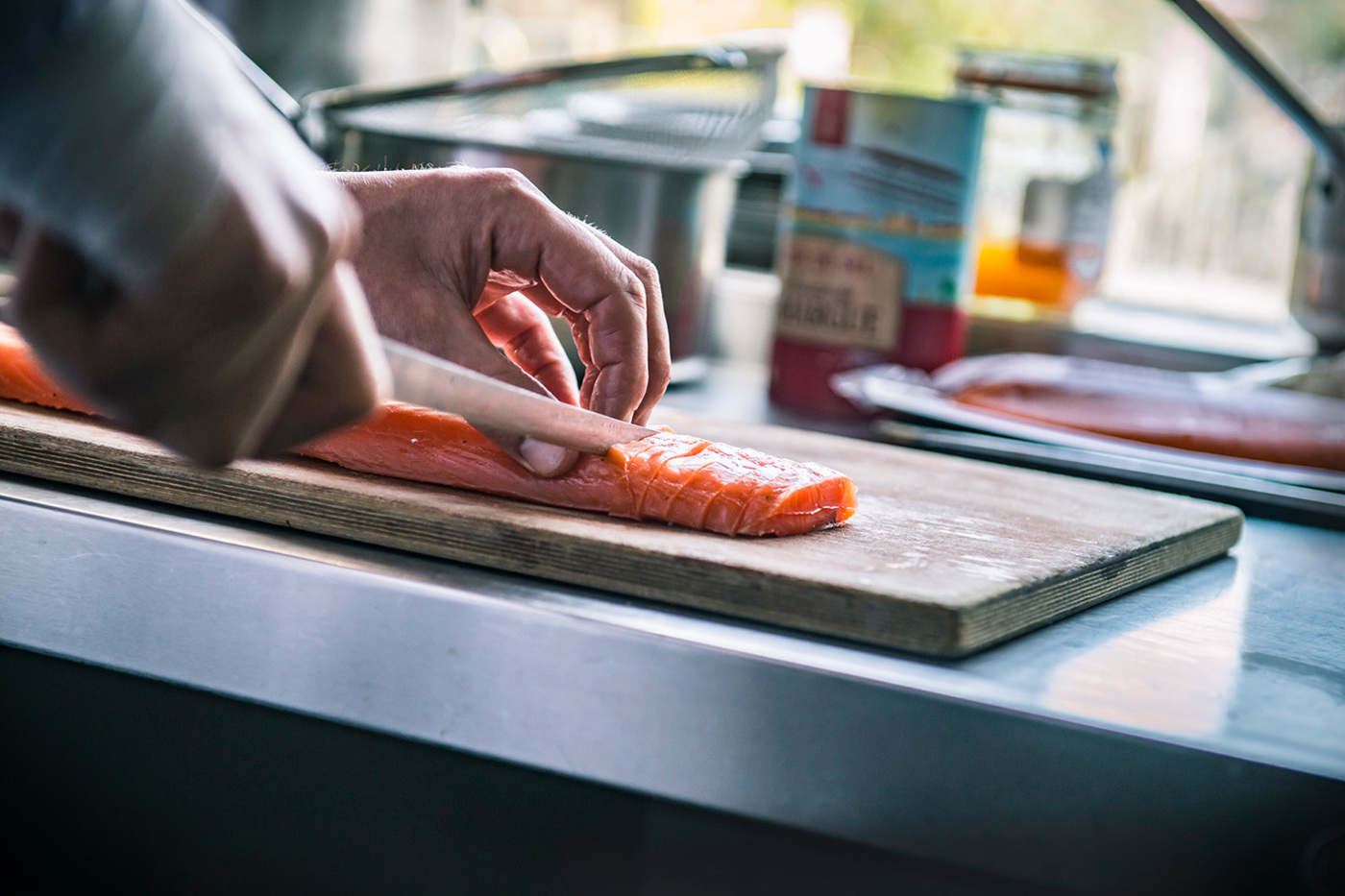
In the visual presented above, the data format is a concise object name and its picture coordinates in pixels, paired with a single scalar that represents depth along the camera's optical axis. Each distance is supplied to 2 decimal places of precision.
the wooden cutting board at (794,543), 0.81
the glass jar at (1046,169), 1.95
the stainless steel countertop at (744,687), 0.71
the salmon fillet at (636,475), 0.96
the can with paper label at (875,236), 1.62
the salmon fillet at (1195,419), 1.47
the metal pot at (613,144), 1.46
